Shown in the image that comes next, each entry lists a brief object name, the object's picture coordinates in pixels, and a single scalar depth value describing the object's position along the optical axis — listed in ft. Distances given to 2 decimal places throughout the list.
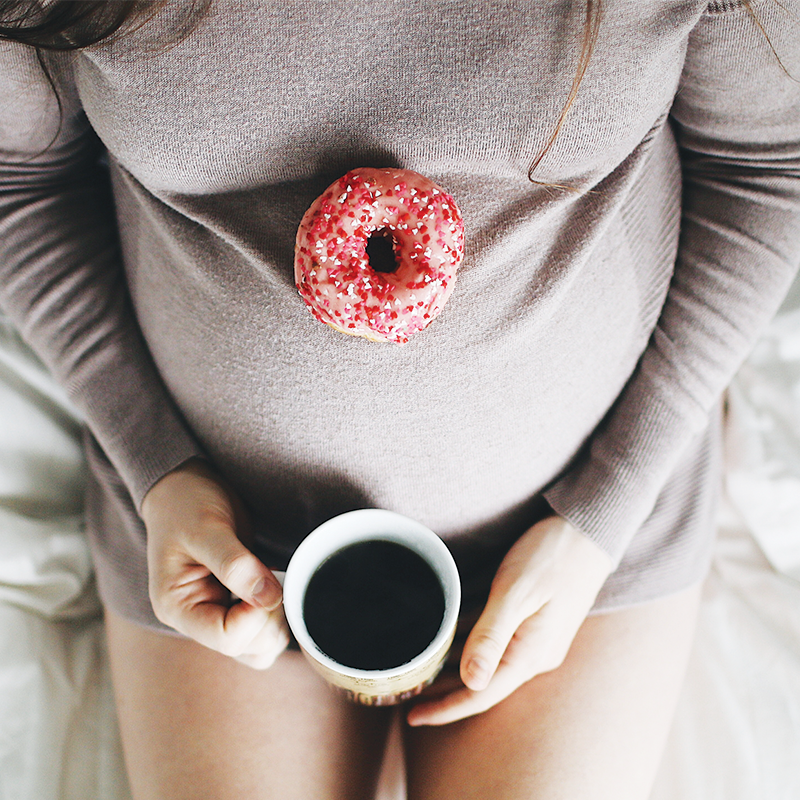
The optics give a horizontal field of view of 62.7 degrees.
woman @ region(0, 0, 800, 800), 1.92
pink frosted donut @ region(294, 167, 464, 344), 1.82
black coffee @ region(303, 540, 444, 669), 1.95
